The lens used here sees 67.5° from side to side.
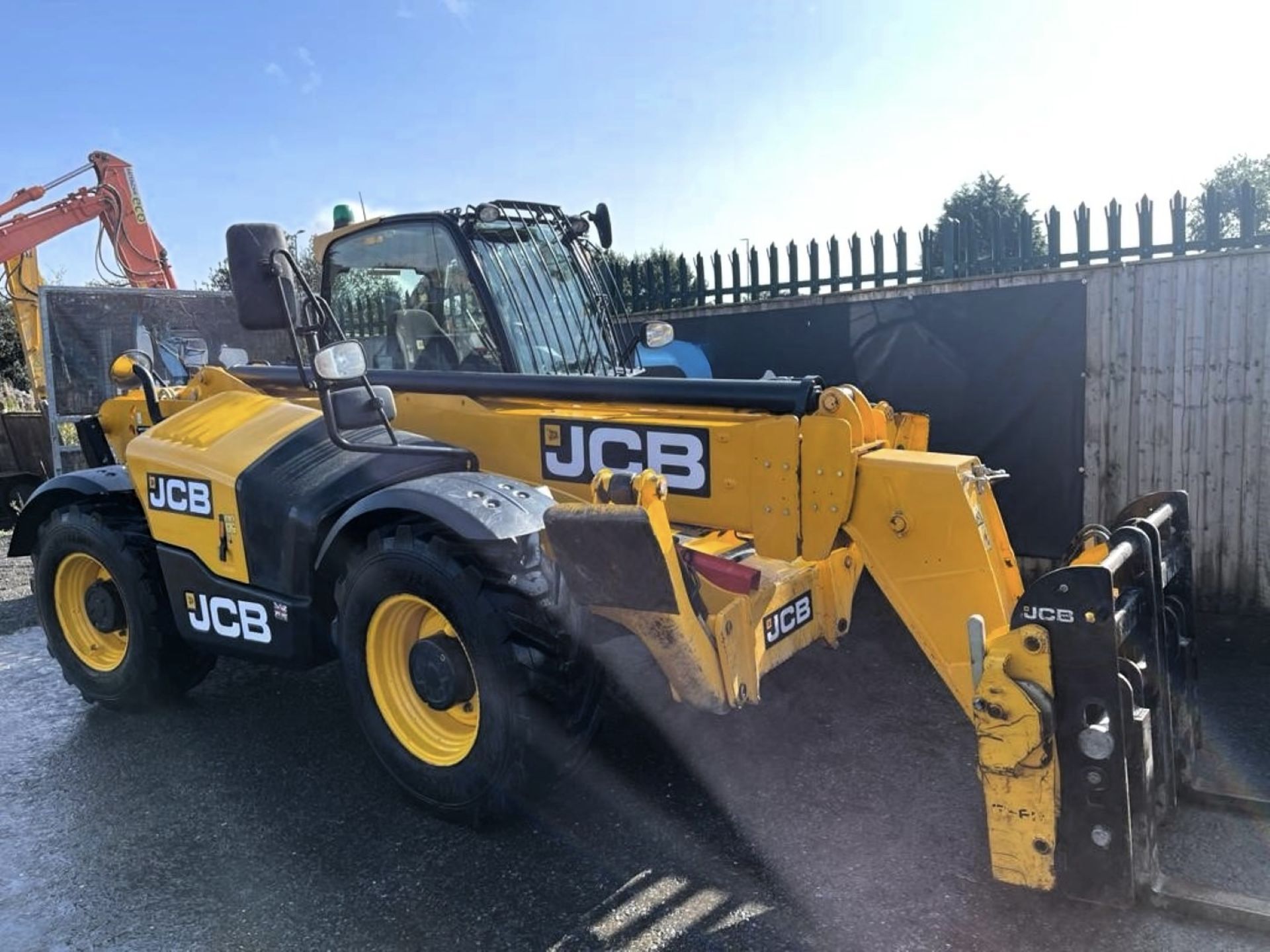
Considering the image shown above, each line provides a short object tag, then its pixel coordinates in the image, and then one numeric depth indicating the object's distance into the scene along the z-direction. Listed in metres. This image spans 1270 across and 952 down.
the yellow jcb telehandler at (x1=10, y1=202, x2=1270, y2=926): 2.54
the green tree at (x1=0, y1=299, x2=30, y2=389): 30.34
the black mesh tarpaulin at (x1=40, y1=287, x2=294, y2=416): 9.84
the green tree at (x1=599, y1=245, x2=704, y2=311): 8.55
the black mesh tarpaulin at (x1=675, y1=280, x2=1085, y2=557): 6.14
